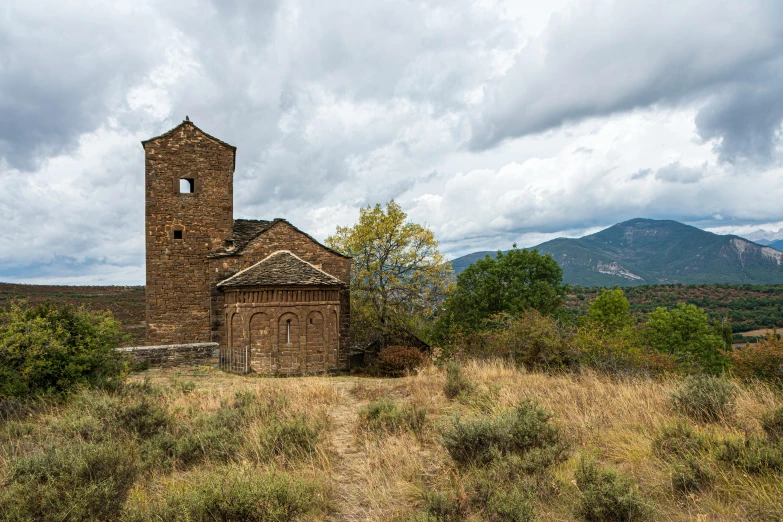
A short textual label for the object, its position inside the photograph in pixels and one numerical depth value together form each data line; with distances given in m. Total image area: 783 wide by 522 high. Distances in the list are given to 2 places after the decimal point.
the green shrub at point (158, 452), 4.82
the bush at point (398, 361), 17.25
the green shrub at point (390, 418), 6.04
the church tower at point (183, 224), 18.19
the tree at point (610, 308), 29.99
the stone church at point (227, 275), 15.39
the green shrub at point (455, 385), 7.97
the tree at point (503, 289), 22.36
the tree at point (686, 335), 28.67
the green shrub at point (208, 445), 5.15
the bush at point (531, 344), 10.66
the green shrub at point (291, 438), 5.20
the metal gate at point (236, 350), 15.30
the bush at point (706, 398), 5.35
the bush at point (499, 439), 4.57
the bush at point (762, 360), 7.37
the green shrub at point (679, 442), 4.30
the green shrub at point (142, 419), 5.77
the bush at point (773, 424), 4.38
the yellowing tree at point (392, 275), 25.16
